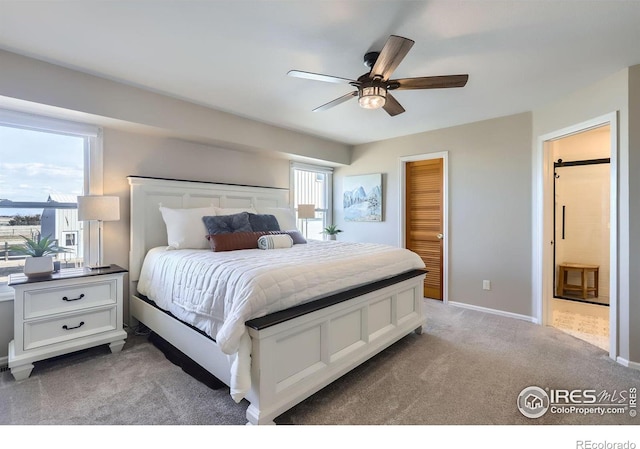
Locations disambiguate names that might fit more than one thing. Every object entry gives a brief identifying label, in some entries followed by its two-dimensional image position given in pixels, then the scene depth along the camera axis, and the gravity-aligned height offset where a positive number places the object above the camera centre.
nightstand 2.15 -0.71
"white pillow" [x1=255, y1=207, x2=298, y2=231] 3.86 +0.10
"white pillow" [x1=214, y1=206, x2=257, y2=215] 3.38 +0.16
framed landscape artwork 4.80 +0.44
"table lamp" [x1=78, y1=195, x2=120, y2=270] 2.54 +0.13
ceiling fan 1.82 +0.98
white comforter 1.63 -0.38
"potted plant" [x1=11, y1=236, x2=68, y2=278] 2.28 -0.27
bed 1.63 -0.58
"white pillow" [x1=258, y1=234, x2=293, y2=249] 2.97 -0.18
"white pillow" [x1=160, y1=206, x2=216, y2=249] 2.93 -0.05
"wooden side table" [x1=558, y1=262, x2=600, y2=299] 4.31 -0.80
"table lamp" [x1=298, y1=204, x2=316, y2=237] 4.52 +0.19
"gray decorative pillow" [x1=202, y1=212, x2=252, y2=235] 3.04 +0.00
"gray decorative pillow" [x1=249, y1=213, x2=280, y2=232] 3.41 +0.01
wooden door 4.30 +0.13
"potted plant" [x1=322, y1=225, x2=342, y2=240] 4.93 -0.12
